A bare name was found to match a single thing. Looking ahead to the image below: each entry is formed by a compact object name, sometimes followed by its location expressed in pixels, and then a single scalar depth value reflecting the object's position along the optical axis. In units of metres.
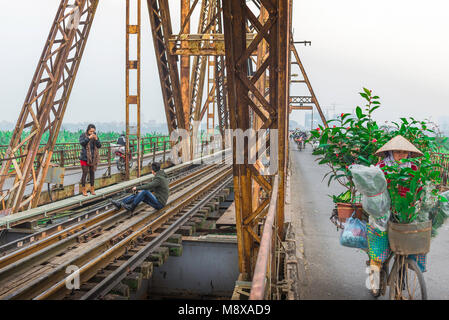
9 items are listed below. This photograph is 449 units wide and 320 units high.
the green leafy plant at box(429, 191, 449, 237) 4.05
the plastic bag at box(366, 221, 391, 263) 4.16
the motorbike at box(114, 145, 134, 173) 16.12
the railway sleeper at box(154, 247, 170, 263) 6.62
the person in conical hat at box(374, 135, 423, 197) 4.04
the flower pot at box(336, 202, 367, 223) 4.54
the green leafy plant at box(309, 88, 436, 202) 4.61
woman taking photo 8.61
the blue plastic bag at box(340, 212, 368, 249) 4.38
